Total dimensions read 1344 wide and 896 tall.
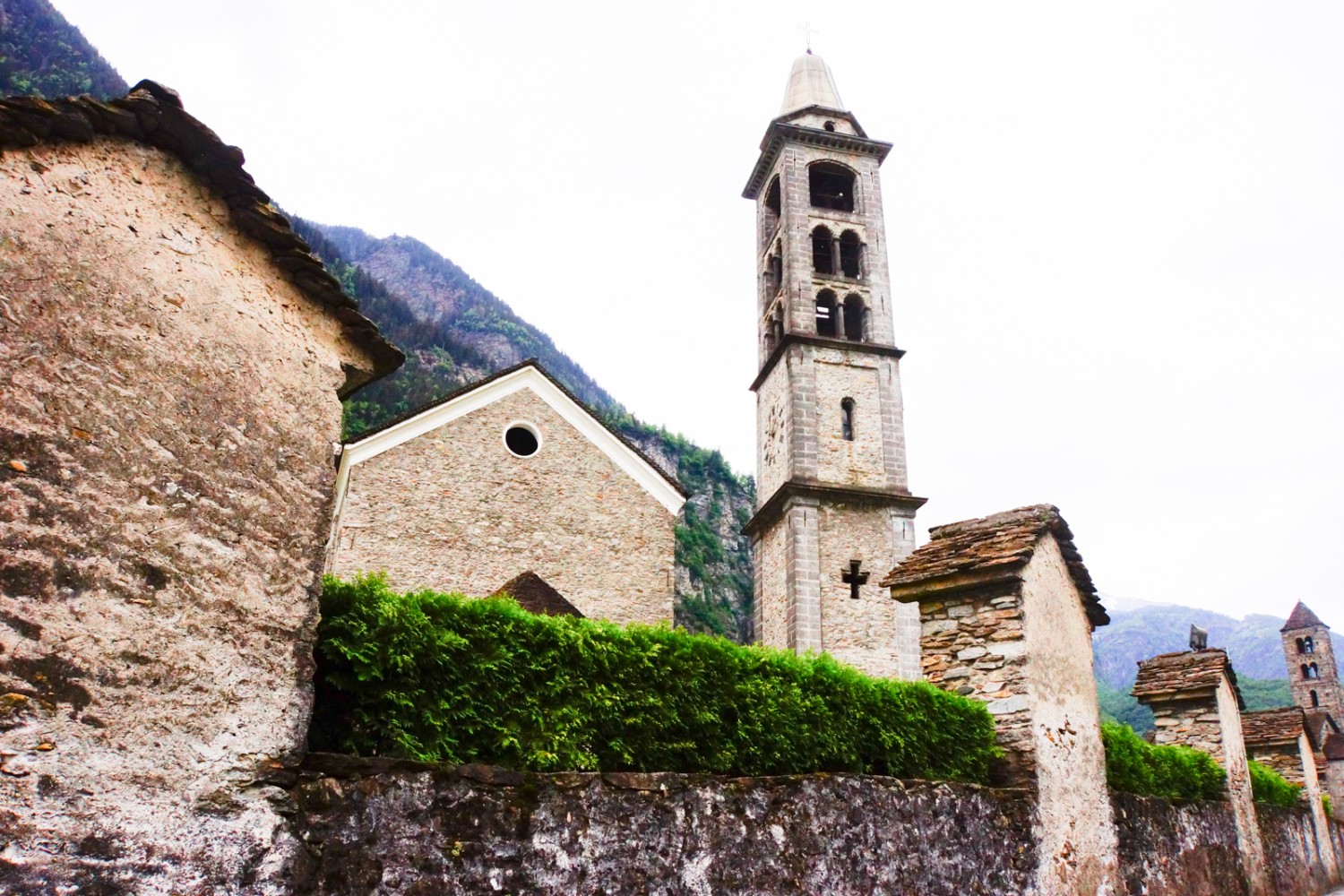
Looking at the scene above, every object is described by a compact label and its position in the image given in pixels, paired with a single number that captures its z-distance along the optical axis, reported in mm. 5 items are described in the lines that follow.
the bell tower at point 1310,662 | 57312
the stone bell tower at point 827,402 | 19188
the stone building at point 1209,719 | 11289
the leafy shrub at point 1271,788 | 13500
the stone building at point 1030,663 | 7152
